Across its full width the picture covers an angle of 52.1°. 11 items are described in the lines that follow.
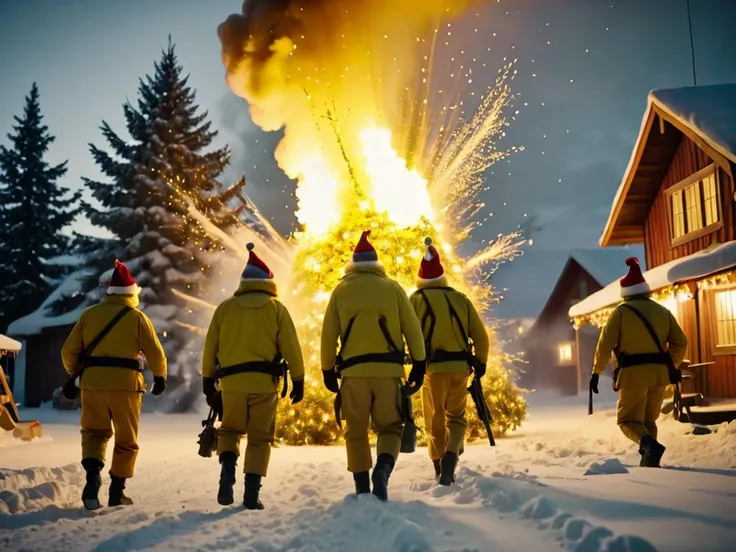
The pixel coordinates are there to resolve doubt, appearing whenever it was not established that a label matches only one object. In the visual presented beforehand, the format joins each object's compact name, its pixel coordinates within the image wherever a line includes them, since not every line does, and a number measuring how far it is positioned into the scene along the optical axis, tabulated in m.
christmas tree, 12.85
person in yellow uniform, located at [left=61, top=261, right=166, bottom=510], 6.61
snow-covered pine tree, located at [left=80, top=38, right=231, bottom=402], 27.92
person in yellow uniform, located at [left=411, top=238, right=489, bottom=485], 7.29
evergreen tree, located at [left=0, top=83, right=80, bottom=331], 35.56
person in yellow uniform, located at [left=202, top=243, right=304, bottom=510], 6.22
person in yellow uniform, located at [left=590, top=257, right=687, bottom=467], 8.09
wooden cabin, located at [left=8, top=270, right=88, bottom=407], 31.73
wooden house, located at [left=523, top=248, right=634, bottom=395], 36.00
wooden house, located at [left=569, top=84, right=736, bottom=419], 12.92
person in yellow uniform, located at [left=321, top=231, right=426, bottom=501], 6.16
